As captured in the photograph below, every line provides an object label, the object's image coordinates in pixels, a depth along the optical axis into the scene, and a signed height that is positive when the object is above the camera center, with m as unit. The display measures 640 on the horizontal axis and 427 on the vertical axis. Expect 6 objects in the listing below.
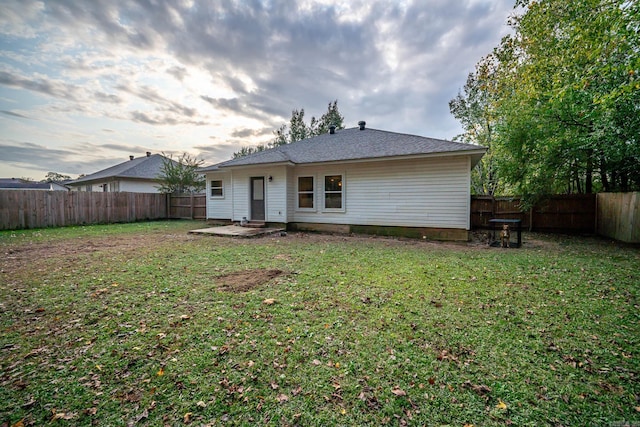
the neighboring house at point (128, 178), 21.34 +2.21
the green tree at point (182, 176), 18.31 +2.01
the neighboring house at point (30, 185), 35.00 +2.71
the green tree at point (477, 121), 18.48 +6.42
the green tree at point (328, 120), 32.34 +10.87
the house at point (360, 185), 9.09 +0.81
